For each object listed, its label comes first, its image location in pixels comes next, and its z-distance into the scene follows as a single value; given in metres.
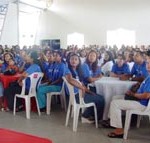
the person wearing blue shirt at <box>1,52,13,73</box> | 4.04
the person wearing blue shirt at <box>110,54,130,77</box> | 3.92
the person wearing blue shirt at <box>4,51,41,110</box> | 3.51
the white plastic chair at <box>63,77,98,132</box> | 2.92
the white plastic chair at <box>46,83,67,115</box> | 3.61
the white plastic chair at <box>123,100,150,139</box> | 2.59
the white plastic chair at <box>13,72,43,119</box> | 3.44
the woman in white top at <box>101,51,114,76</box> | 4.75
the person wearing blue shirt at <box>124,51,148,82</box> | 3.47
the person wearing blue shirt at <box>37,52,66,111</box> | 3.66
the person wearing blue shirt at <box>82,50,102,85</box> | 3.35
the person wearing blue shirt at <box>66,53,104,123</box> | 3.04
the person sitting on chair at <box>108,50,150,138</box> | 2.57
